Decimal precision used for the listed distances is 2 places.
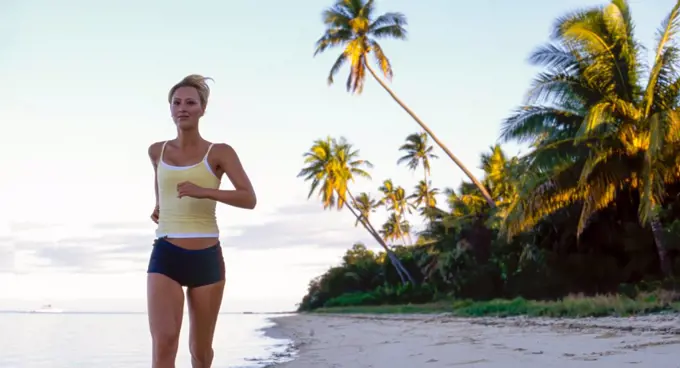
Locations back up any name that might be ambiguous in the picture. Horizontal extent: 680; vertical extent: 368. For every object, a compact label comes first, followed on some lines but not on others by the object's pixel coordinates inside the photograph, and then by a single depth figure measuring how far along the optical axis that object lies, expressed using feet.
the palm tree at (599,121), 51.21
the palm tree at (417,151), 165.24
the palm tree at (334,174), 136.15
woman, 8.55
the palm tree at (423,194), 184.75
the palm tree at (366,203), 192.93
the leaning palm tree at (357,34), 91.61
